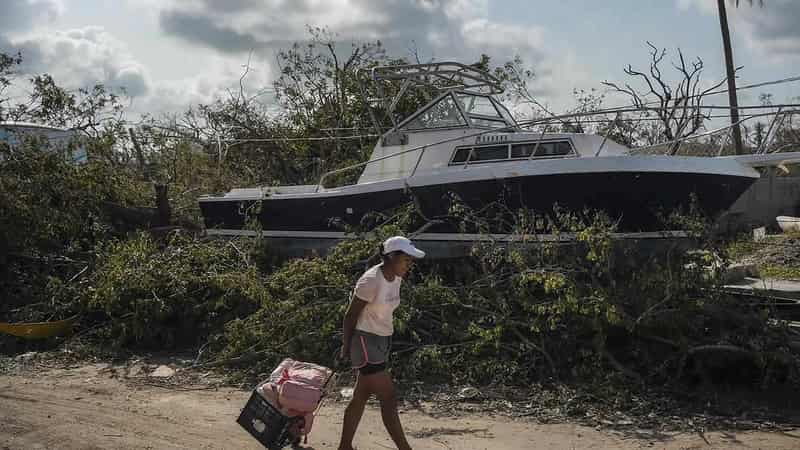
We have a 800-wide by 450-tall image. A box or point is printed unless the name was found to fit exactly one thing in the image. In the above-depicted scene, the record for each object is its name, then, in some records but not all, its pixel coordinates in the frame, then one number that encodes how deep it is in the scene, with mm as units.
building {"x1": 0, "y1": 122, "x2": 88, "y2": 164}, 11250
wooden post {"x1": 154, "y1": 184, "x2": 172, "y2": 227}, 11844
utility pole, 17941
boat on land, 8172
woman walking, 4770
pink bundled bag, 5105
